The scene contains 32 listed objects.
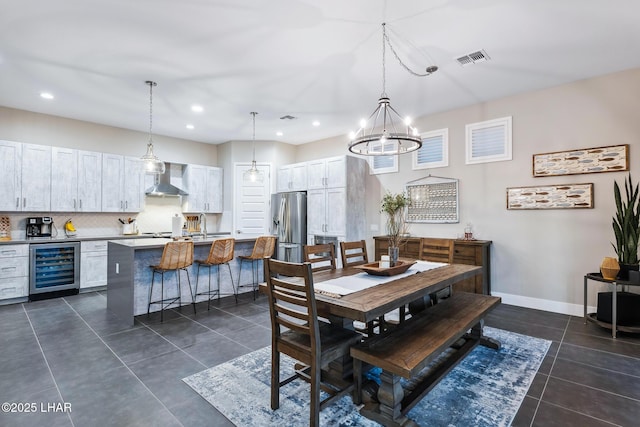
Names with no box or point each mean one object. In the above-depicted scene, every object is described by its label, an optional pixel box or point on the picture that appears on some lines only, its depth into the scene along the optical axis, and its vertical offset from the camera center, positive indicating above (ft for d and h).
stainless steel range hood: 20.71 +1.87
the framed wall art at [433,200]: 17.04 +0.92
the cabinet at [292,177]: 21.91 +2.70
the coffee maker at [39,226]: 17.03 -0.73
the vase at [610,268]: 11.38 -1.83
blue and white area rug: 6.77 -4.36
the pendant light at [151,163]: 13.71 +2.23
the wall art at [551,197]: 13.39 +0.91
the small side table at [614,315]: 11.01 -3.49
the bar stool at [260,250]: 16.20 -1.85
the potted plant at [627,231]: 11.37 -0.50
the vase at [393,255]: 10.07 -1.26
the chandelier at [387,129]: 9.02 +4.66
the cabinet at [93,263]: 17.56 -2.85
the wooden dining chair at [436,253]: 11.46 -1.46
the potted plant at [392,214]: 9.21 +0.05
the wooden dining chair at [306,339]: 6.15 -2.76
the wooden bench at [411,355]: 6.22 -2.81
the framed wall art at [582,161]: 12.70 +2.40
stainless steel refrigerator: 21.43 -0.60
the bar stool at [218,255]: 14.57 -1.93
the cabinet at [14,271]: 15.25 -2.88
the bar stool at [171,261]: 12.84 -1.98
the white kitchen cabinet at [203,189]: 23.16 +1.92
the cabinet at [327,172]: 19.36 +2.75
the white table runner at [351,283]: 7.33 -1.76
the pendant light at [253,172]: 17.84 +2.42
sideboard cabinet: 14.73 -2.08
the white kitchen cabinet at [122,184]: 19.13 +1.86
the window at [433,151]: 17.35 +3.65
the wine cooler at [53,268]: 16.03 -2.90
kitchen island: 12.81 -2.68
